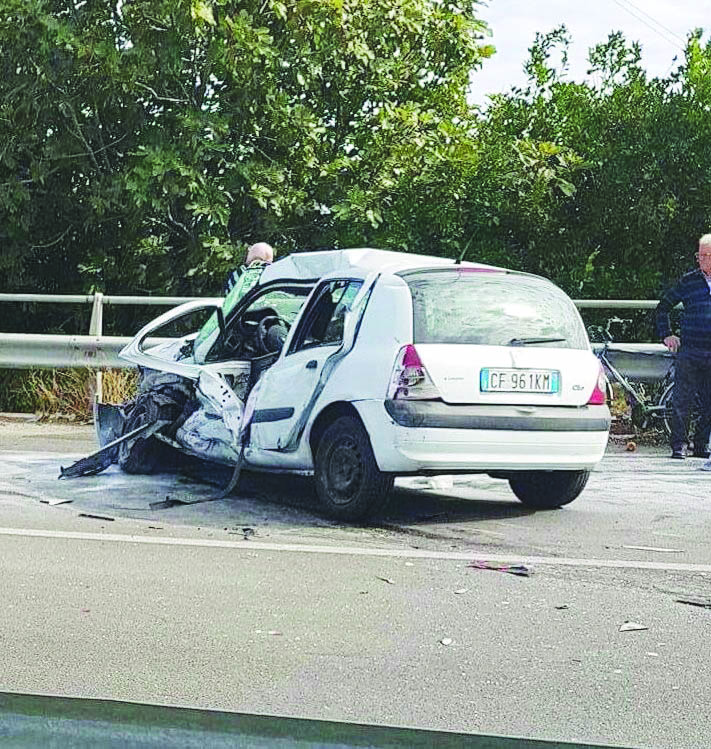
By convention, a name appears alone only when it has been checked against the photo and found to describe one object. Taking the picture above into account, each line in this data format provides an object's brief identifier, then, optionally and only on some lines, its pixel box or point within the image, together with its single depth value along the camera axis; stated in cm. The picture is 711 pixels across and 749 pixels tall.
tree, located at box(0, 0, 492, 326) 1383
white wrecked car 730
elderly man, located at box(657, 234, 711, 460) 1057
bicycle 1164
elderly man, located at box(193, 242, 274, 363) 904
